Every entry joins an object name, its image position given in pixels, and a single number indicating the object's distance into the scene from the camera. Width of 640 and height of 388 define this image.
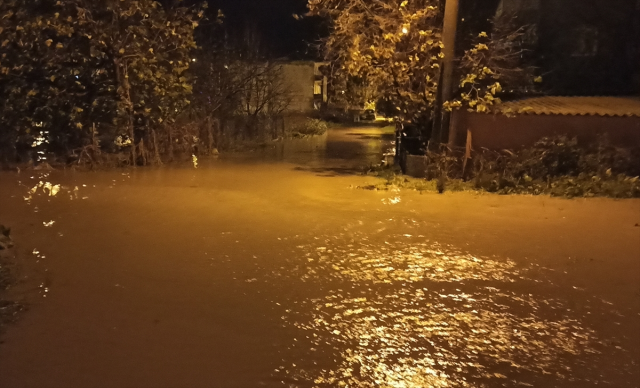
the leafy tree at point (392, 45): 15.29
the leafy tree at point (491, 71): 14.52
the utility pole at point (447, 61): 14.34
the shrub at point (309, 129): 28.57
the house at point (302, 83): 39.81
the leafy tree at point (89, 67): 16.19
